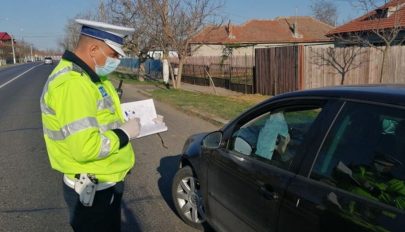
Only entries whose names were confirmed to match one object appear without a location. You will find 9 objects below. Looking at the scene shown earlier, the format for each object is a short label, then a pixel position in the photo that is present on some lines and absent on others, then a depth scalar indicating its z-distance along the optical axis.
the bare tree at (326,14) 81.75
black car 2.27
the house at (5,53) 113.93
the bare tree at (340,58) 16.66
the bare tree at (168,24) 21.77
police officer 2.32
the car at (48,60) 91.47
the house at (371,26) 19.70
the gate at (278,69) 17.47
